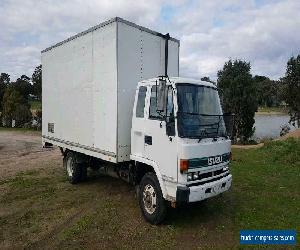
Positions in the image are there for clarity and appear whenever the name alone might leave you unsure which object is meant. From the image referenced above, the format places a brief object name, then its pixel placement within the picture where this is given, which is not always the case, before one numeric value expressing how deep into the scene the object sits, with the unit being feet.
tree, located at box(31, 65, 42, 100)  114.54
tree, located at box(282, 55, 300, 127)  63.24
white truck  15.81
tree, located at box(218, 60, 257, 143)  59.79
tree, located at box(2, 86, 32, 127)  92.55
